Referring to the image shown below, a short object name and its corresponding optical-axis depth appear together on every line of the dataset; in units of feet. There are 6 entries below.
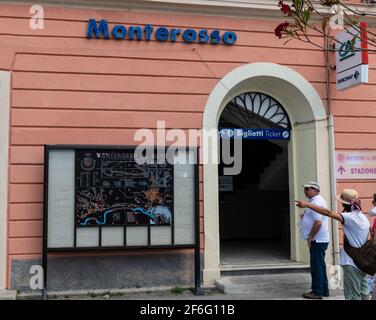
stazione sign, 27.25
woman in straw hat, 17.60
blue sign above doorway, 27.61
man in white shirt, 21.79
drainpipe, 26.55
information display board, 22.49
